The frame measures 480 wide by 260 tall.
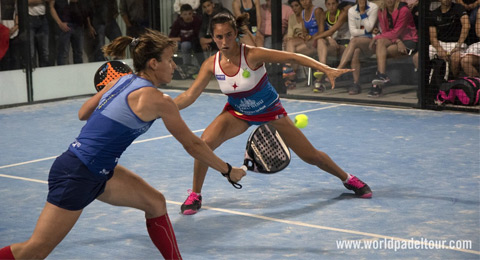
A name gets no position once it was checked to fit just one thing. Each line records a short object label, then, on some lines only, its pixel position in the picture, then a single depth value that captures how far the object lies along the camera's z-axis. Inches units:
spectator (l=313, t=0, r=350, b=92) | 501.7
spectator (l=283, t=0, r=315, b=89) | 518.6
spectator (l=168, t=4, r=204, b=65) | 575.8
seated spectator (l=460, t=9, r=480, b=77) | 439.2
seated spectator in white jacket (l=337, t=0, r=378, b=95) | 488.4
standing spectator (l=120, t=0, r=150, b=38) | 573.9
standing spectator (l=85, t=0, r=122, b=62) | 550.6
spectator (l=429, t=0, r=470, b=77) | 442.9
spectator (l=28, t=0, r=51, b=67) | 517.7
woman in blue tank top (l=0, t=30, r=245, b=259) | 166.1
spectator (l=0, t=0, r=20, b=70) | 502.3
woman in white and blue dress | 257.1
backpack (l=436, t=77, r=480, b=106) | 440.8
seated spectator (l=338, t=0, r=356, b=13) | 499.2
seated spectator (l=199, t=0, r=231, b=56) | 565.9
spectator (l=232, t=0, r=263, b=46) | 534.3
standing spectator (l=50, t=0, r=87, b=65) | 529.7
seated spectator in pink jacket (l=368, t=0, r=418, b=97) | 472.7
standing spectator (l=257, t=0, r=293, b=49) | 532.4
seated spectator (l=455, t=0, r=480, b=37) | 441.4
